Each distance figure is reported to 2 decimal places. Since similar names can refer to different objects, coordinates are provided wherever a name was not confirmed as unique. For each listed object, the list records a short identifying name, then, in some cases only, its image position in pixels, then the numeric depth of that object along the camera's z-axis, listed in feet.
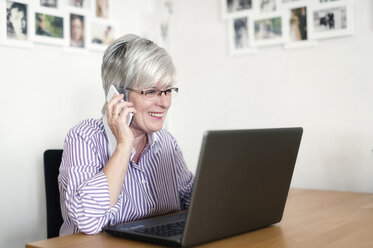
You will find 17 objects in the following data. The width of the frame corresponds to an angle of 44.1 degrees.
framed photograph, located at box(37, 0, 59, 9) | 6.37
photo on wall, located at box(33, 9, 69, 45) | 6.32
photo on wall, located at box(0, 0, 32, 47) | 5.90
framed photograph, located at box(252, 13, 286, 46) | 7.16
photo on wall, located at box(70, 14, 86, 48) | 6.80
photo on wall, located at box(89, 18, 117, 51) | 7.13
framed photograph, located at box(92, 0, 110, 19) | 7.20
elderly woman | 4.19
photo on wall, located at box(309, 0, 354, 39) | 6.51
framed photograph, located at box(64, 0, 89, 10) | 6.75
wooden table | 3.48
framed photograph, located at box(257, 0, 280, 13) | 7.20
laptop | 3.15
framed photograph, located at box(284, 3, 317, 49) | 6.91
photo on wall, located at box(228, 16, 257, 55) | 7.51
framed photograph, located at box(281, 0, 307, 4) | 6.99
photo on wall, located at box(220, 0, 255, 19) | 7.48
